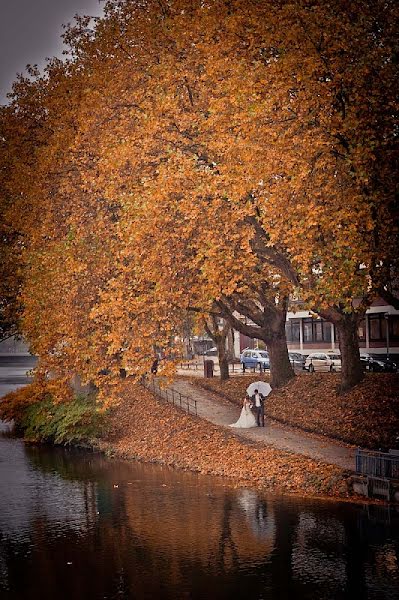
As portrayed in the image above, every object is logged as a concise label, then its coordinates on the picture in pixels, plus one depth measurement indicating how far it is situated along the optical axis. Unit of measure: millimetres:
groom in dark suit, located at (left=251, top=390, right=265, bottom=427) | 34875
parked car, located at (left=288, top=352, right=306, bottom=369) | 65325
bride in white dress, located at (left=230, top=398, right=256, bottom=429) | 35031
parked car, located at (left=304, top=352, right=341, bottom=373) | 66000
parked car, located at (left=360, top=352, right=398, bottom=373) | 56662
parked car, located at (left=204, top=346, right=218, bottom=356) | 114875
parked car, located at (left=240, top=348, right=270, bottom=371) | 70700
